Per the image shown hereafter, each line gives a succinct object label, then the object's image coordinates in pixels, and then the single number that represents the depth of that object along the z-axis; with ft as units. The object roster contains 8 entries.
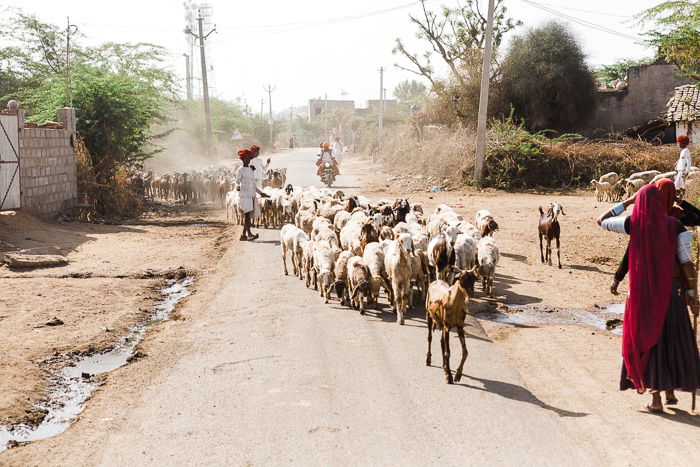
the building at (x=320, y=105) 355.15
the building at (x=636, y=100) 97.35
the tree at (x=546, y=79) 93.91
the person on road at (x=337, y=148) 110.22
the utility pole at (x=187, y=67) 166.93
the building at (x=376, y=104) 290.72
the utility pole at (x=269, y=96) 274.77
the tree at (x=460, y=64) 94.79
